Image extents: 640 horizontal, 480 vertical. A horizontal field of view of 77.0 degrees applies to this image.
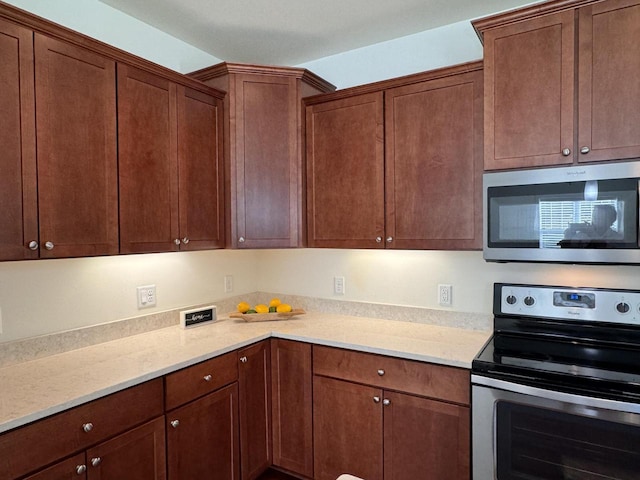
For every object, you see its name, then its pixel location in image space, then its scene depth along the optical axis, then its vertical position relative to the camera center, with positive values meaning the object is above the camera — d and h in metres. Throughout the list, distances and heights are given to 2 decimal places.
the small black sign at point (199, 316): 2.33 -0.49
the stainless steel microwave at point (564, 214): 1.57 +0.07
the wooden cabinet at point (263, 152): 2.31 +0.48
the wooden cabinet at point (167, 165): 1.84 +0.35
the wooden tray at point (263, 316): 2.50 -0.51
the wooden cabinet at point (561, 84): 1.57 +0.61
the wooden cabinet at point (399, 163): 1.97 +0.37
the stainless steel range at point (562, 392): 1.43 -0.60
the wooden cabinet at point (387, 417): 1.77 -0.88
